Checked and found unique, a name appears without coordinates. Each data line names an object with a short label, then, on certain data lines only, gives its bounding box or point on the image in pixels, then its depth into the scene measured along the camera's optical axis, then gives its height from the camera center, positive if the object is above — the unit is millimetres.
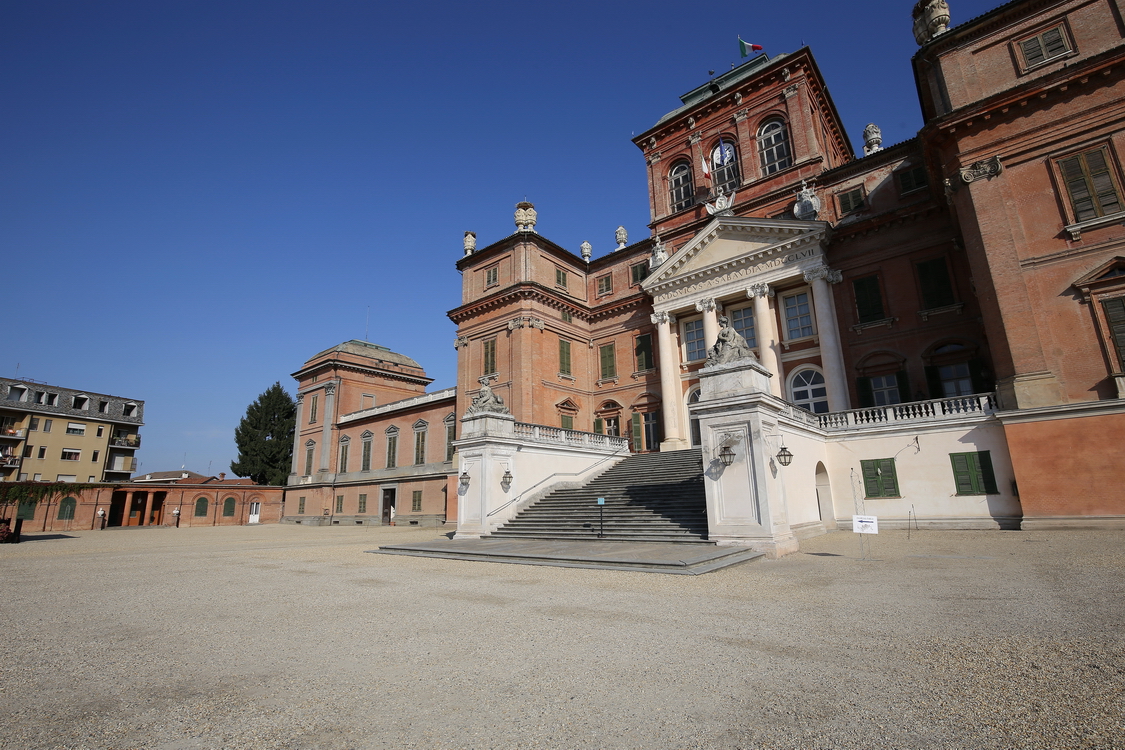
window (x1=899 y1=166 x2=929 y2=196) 22578 +12863
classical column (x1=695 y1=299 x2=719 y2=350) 25984 +8513
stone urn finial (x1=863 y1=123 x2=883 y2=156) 26578 +17114
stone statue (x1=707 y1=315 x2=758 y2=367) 14052 +3856
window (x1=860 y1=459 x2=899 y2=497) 18562 +519
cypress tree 53000 +7275
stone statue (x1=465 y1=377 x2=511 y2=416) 19266 +3576
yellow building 48562 +7933
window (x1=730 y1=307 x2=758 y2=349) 26161 +8370
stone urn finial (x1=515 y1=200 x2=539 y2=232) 31047 +16060
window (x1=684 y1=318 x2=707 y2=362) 27516 +7944
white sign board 10906 -586
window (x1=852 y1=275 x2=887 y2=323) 22748 +8045
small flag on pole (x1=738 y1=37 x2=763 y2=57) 31098 +25534
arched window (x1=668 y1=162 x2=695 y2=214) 31047 +17755
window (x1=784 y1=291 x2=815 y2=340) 24516 +8025
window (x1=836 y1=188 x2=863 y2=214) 24312 +12990
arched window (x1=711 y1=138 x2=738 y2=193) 29266 +17792
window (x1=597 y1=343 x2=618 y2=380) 31375 +8070
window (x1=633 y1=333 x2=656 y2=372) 29656 +8033
